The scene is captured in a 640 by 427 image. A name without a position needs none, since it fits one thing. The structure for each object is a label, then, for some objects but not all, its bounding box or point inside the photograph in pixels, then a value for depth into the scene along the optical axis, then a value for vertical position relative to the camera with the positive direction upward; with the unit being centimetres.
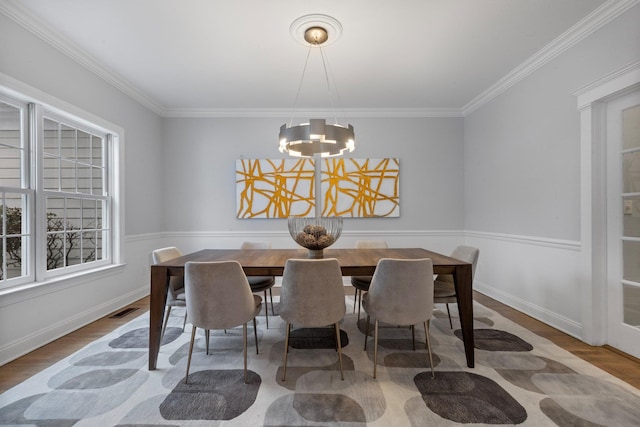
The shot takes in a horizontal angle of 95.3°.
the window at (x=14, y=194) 226 +16
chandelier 218 +62
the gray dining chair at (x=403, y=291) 186 -51
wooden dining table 201 -46
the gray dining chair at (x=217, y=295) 180 -52
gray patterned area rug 154 -107
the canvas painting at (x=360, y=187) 434 +39
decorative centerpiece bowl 228 -14
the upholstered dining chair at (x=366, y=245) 283 -35
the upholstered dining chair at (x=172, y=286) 231 -61
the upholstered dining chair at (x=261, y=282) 270 -65
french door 219 -7
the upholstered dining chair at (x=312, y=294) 180 -51
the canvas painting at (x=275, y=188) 432 +38
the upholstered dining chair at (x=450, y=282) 234 -63
